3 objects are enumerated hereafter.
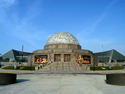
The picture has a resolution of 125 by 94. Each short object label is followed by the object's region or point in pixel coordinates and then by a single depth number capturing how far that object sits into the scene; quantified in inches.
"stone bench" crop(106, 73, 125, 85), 284.7
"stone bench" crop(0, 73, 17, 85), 295.7
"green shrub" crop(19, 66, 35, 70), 942.2
